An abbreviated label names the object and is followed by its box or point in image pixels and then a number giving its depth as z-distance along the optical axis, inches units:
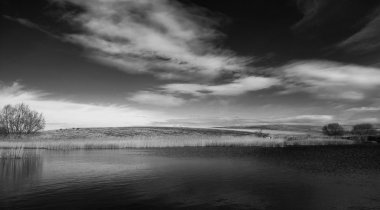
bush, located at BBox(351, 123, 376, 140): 3415.4
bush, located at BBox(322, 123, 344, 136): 3440.0
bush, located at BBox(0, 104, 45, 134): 2780.5
